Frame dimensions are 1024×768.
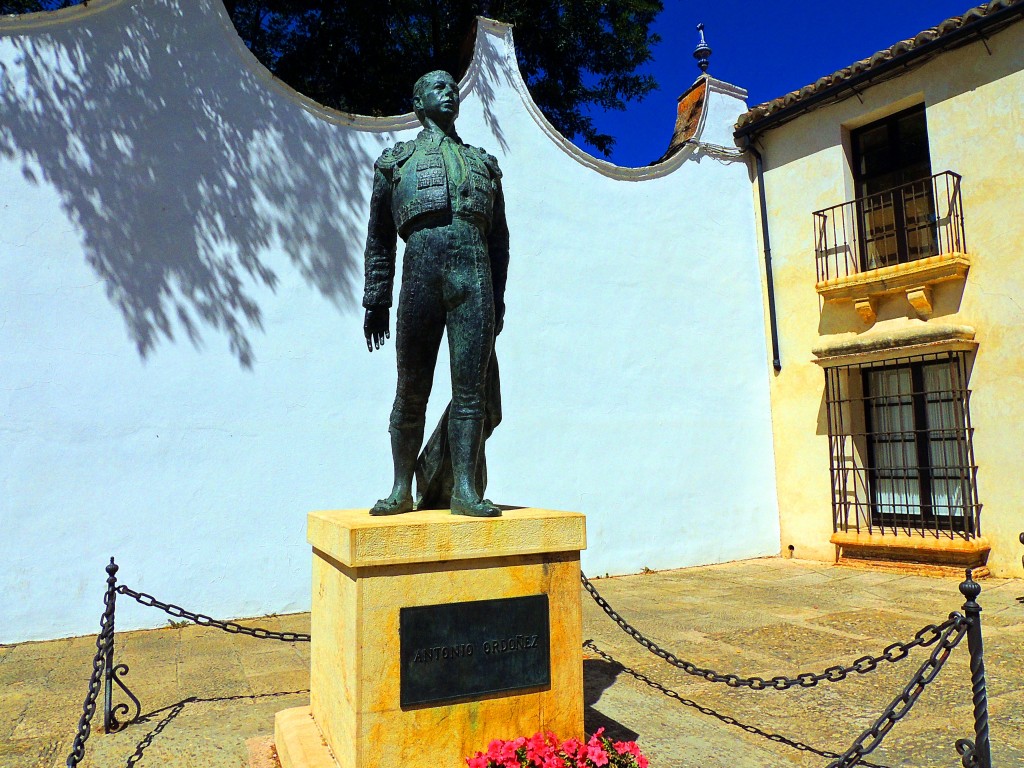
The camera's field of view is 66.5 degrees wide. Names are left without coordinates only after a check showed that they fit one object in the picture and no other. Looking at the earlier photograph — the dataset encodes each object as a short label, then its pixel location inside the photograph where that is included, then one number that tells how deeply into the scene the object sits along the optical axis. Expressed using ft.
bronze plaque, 9.07
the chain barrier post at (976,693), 8.31
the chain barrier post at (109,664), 12.76
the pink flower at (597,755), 8.59
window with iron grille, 25.85
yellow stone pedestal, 8.87
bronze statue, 10.67
